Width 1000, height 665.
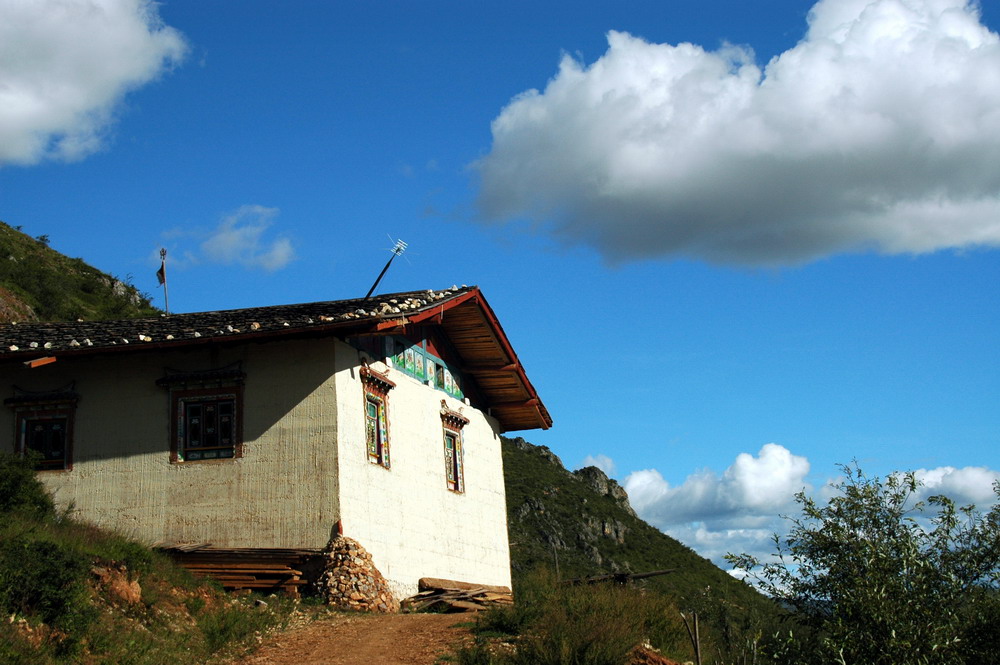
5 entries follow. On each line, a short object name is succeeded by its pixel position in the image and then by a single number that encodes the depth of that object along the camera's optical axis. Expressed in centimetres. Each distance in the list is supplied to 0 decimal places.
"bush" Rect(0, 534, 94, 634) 1438
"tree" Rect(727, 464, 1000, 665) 1385
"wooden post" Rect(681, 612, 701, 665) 1437
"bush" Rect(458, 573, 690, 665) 1495
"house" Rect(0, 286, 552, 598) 2044
